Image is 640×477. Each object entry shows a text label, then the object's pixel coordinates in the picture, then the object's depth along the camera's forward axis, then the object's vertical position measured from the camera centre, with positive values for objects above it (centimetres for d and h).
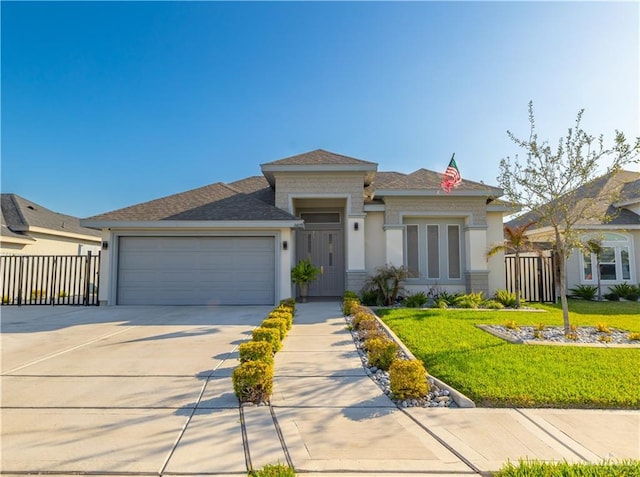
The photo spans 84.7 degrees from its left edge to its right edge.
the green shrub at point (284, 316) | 735 -115
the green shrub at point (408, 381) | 410 -141
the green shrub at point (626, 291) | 1373 -120
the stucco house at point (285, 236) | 1156 +88
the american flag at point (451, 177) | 1152 +276
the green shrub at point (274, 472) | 246 -148
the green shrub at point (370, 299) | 1139 -119
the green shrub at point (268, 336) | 563 -119
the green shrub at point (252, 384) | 396 -137
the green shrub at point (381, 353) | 516 -136
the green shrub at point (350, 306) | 909 -118
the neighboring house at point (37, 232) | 1531 +154
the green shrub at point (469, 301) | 1058 -121
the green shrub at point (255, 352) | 480 -124
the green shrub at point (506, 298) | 1110 -119
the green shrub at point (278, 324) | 648 -117
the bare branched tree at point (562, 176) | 700 +179
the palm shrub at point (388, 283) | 1119 -68
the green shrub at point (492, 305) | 1062 -133
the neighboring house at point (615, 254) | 1468 +29
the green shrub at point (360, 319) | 750 -124
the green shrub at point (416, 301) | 1084 -121
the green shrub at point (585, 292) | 1393 -123
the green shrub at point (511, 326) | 743 -137
